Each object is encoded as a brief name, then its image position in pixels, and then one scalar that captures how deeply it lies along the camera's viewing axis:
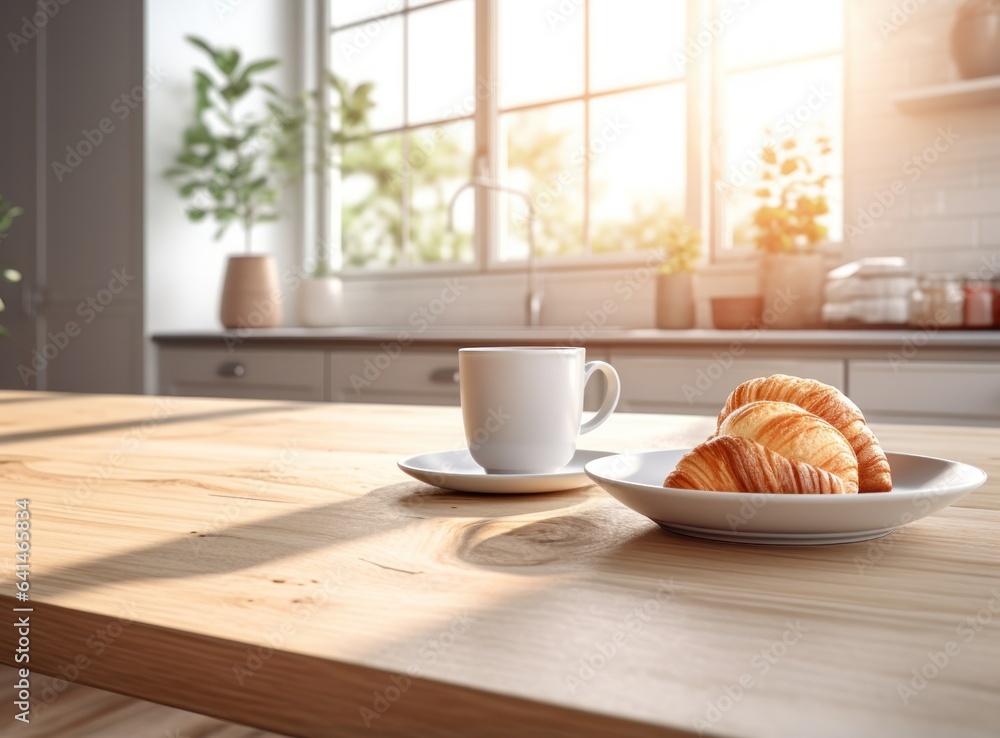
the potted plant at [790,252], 2.61
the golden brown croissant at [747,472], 0.48
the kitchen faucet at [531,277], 3.21
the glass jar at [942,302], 2.25
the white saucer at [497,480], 0.65
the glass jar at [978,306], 2.23
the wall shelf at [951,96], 2.39
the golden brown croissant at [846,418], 0.53
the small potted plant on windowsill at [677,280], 2.84
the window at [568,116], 3.05
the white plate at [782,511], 0.46
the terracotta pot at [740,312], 2.64
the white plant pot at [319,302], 3.71
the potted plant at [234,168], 3.57
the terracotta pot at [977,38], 2.38
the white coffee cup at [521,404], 0.67
